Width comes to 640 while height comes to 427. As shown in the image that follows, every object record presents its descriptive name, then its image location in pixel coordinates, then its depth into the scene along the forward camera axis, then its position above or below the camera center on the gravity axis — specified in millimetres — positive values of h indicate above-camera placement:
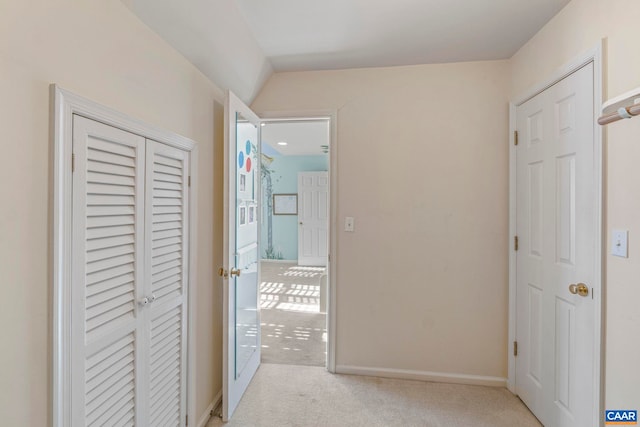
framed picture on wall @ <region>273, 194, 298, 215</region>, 7121 +193
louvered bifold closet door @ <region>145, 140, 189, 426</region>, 1442 -334
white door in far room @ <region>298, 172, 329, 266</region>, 6797 -119
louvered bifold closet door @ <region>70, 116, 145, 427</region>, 1036 -234
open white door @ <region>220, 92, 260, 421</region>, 1931 -291
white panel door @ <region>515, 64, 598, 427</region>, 1555 -213
